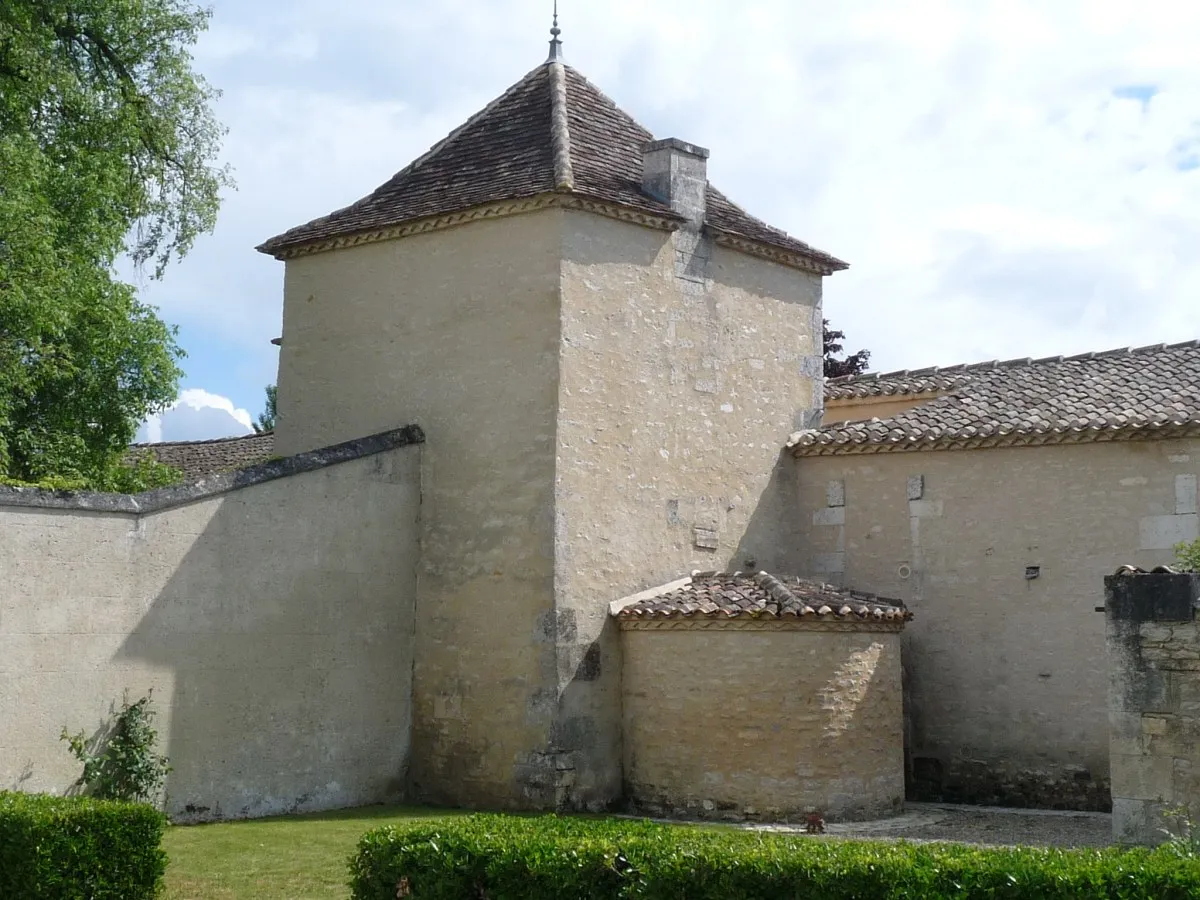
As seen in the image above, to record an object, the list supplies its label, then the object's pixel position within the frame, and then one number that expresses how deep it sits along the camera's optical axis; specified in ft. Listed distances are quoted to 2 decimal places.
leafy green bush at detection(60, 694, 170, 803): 39.40
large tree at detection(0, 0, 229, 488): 52.85
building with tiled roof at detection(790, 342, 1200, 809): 46.62
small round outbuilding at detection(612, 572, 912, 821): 43.16
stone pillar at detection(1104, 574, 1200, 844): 32.48
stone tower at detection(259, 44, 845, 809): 45.83
